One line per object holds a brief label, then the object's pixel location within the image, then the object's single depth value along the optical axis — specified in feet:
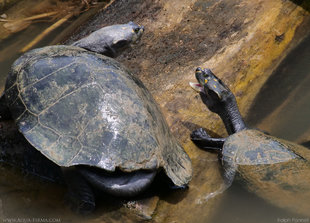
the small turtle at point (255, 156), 23.45
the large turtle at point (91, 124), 19.99
